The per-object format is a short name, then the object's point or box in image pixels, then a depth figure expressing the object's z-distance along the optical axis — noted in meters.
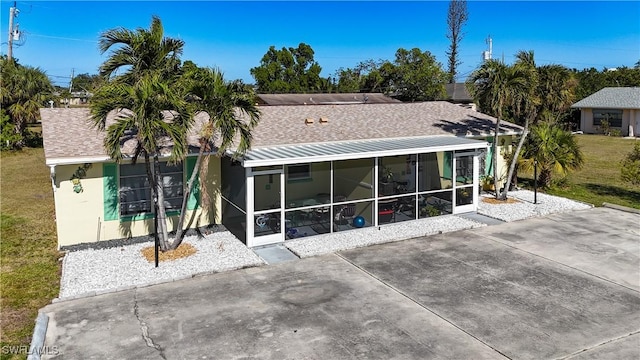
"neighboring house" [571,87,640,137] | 42.50
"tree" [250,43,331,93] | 54.69
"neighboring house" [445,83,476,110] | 48.44
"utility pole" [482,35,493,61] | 41.17
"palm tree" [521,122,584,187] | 19.91
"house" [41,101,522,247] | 13.43
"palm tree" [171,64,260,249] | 11.88
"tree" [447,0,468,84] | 69.50
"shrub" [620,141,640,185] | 18.84
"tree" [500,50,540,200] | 17.08
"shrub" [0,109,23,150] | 30.94
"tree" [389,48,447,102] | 44.47
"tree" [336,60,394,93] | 47.34
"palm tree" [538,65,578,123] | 18.58
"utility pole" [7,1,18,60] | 38.84
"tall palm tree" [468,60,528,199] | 16.94
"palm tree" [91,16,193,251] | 11.09
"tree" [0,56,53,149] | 32.25
